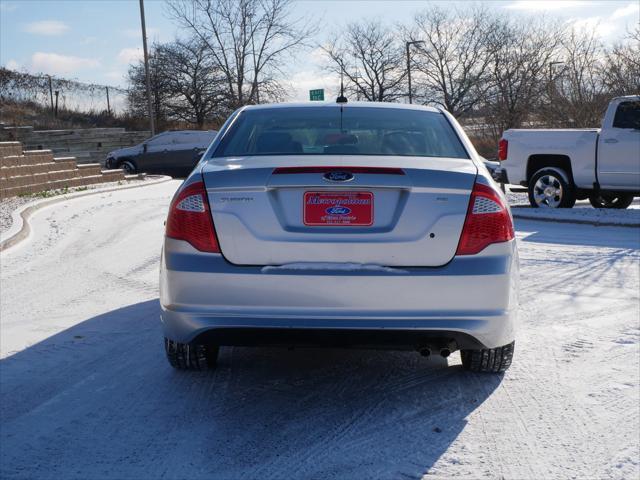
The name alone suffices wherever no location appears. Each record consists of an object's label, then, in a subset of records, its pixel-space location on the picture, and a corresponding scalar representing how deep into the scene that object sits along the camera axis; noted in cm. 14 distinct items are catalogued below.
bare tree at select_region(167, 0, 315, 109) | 4281
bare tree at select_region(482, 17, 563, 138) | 4644
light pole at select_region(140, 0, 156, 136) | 3095
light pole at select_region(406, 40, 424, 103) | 4619
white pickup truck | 1412
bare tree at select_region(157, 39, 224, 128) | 4212
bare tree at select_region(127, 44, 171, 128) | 4072
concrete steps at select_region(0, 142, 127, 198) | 1463
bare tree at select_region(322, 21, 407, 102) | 5550
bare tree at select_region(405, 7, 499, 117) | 5250
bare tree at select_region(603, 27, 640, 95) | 1938
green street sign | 2375
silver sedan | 379
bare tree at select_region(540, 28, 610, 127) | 2573
